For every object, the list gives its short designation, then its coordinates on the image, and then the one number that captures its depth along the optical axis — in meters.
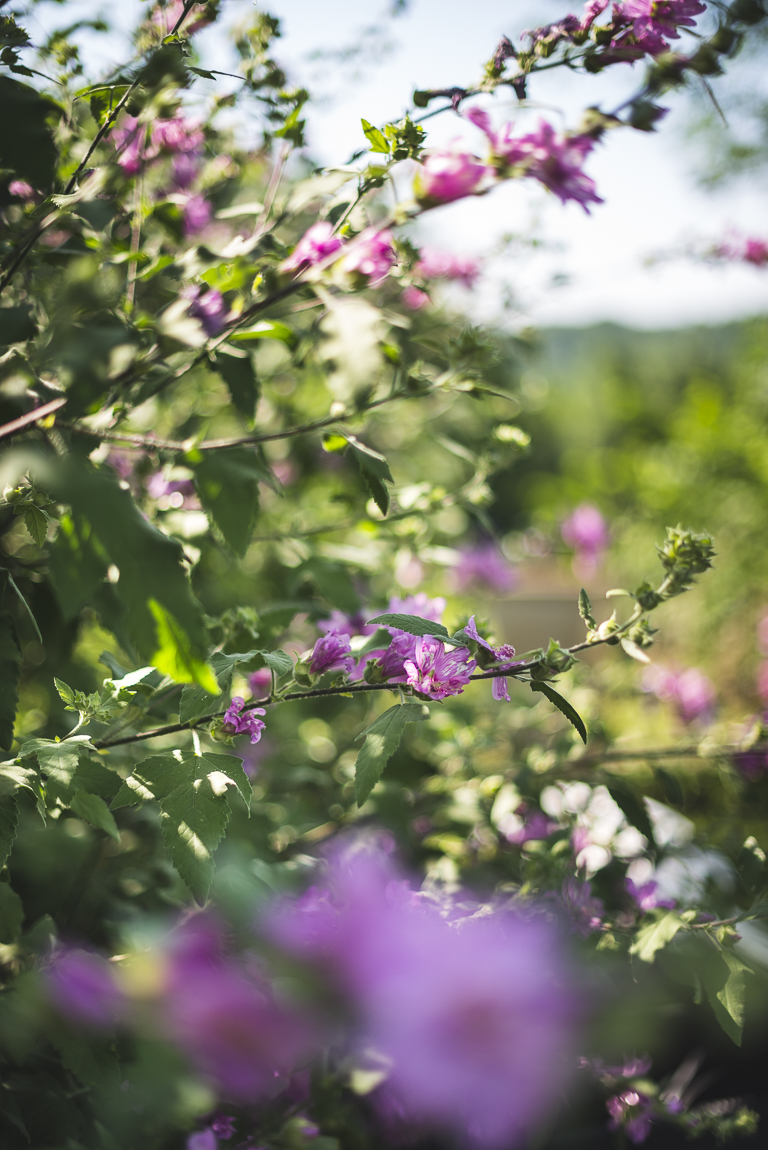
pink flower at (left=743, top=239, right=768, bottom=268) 1.29
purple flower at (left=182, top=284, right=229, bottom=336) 0.46
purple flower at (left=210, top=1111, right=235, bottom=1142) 0.57
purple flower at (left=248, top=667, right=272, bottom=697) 0.78
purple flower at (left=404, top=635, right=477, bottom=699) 0.49
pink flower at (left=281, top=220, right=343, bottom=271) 0.47
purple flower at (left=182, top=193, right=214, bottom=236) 0.94
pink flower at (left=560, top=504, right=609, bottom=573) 1.64
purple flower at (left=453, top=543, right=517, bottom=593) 1.66
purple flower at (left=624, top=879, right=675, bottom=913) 0.76
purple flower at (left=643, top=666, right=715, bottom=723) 1.33
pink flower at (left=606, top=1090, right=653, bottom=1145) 0.69
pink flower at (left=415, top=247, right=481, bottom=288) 1.28
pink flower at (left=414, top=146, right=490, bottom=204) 0.41
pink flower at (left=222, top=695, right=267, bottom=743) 0.52
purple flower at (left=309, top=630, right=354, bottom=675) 0.53
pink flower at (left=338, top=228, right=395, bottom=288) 0.43
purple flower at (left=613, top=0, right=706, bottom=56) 0.46
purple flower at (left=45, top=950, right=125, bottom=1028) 0.41
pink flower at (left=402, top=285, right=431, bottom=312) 1.13
